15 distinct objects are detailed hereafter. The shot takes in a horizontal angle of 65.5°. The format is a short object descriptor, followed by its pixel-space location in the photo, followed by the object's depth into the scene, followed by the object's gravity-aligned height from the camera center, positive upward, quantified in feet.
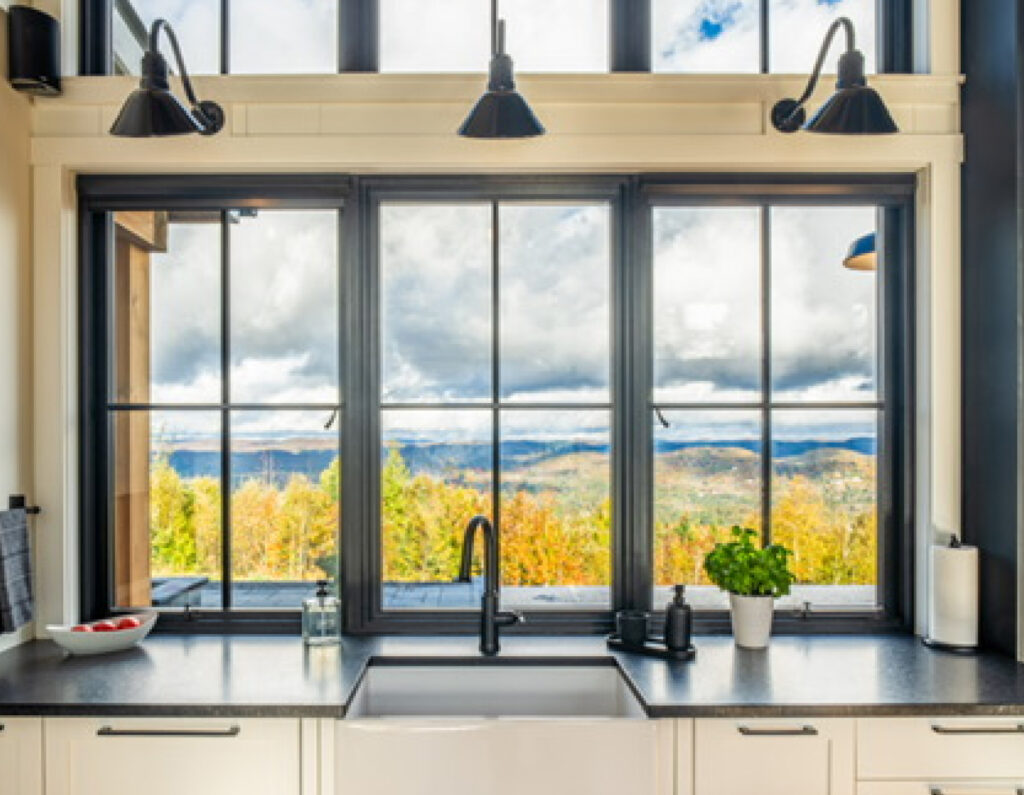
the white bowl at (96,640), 6.82 -2.14
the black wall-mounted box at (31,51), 7.25 +3.16
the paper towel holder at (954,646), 7.05 -2.27
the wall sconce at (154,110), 6.38 +2.30
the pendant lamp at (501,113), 6.33 +2.25
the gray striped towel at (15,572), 6.91 -1.58
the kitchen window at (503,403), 7.86 -0.08
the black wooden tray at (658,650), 6.88 -2.26
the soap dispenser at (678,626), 6.93 -2.03
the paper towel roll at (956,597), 7.09 -1.83
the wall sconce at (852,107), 6.44 +2.33
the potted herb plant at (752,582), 7.16 -1.70
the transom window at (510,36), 7.95 +3.60
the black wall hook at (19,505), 7.29 -1.01
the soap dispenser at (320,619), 7.35 -2.07
